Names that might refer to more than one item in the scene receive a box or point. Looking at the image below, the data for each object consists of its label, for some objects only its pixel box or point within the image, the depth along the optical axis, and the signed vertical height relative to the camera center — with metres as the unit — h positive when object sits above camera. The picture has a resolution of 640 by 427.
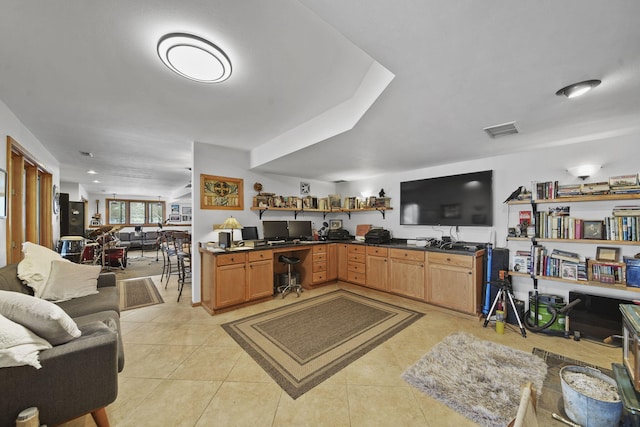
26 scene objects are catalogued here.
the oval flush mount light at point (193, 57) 1.55 +1.08
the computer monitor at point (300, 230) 4.77 -0.37
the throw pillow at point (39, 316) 1.26 -0.55
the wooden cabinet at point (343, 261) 4.71 -0.98
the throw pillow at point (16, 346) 1.10 -0.63
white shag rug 1.67 -1.36
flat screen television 3.52 +0.18
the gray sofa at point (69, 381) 1.12 -0.85
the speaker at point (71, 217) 5.80 -0.12
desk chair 4.05 -1.27
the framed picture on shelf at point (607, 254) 2.64 -0.48
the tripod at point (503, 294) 2.86 -1.02
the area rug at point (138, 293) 3.74 -1.44
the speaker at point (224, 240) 3.38 -0.40
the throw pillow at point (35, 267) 2.20 -0.52
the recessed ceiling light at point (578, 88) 1.65 +0.87
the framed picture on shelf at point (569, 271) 2.72 -0.68
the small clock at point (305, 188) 5.19 +0.52
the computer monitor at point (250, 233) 4.11 -0.37
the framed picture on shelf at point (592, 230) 2.68 -0.21
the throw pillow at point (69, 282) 2.32 -0.71
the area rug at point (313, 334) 2.09 -1.38
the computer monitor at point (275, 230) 4.40 -0.34
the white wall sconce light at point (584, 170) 2.75 +0.47
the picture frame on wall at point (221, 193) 3.72 +0.31
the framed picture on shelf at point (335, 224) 5.56 -0.29
